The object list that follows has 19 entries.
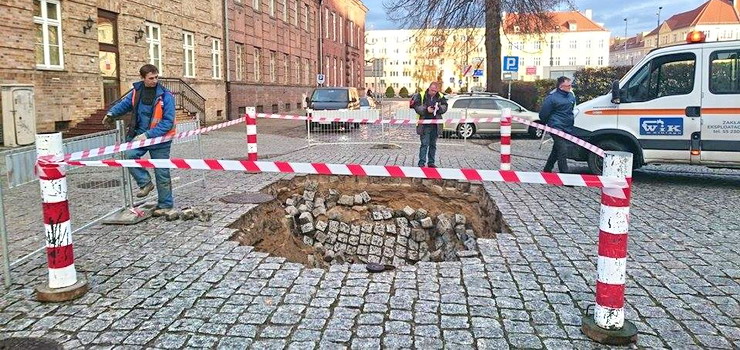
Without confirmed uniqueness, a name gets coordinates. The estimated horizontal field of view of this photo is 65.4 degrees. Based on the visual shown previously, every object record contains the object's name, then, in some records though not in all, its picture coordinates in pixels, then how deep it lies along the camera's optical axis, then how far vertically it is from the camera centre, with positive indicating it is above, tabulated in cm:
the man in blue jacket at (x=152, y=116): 714 +0
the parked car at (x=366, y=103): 2832 +55
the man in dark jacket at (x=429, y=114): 1113 -2
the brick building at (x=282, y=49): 3141 +457
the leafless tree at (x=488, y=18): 2505 +425
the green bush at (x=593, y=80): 2311 +126
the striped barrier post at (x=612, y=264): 365 -100
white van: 930 +1
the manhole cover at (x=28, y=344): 358 -142
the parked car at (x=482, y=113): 2039 -2
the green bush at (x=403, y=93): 10828 +381
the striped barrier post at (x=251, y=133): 1088 -35
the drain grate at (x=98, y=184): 739 -87
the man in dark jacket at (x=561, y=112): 995 -1
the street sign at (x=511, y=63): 2259 +191
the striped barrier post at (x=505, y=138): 1069 -48
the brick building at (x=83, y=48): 1509 +217
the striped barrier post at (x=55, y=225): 438 -82
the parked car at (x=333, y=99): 2327 +61
